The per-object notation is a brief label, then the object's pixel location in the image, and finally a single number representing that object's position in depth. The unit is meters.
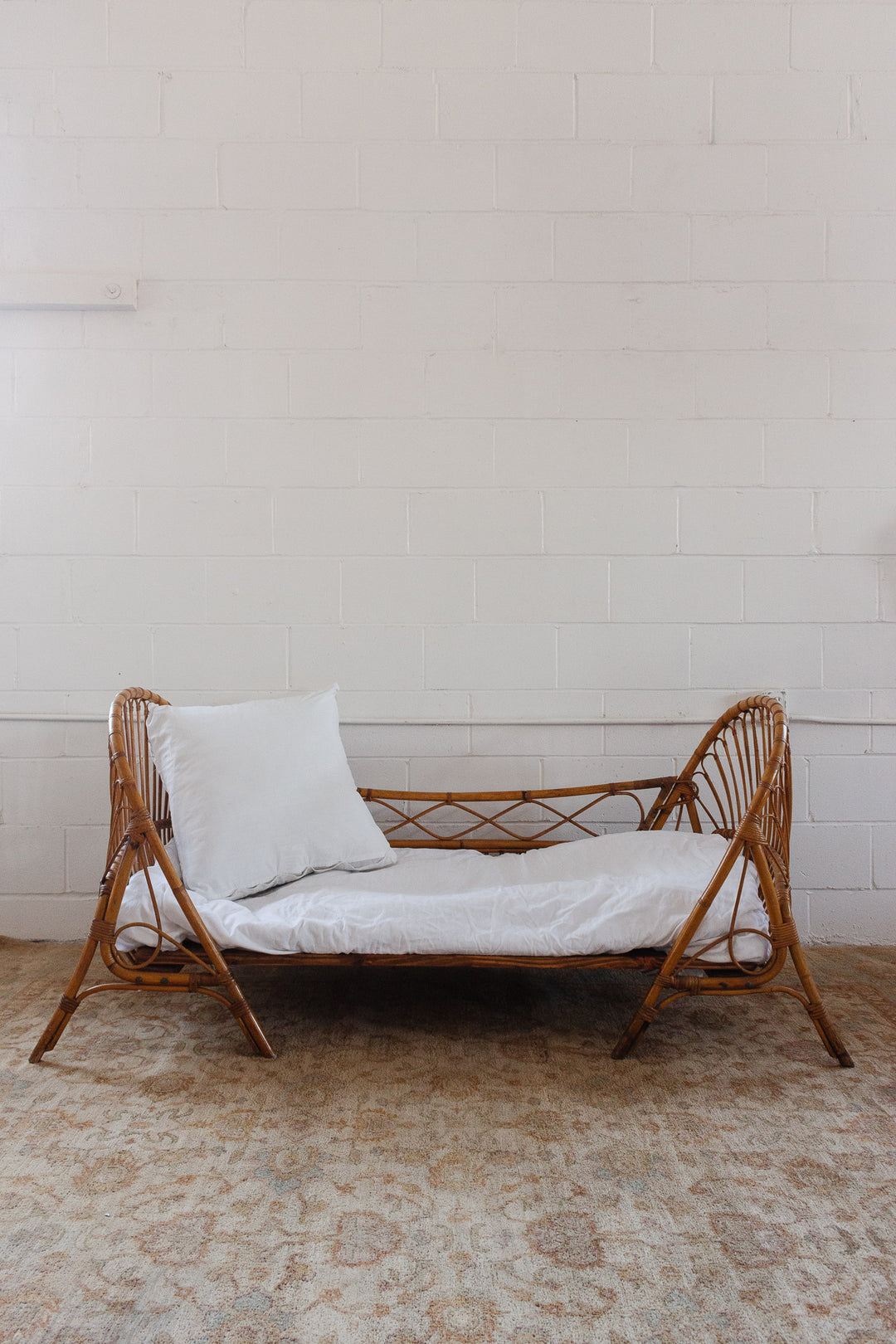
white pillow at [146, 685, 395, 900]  2.05
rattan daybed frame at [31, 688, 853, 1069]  1.83
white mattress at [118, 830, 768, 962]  1.86
